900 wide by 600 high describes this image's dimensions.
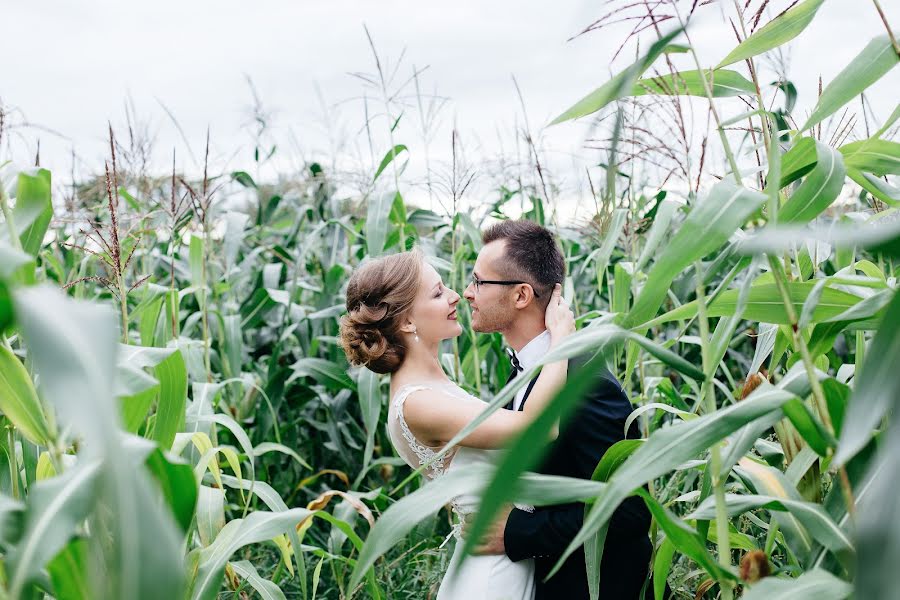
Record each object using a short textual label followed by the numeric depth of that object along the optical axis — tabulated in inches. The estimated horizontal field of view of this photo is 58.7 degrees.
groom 70.3
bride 76.1
